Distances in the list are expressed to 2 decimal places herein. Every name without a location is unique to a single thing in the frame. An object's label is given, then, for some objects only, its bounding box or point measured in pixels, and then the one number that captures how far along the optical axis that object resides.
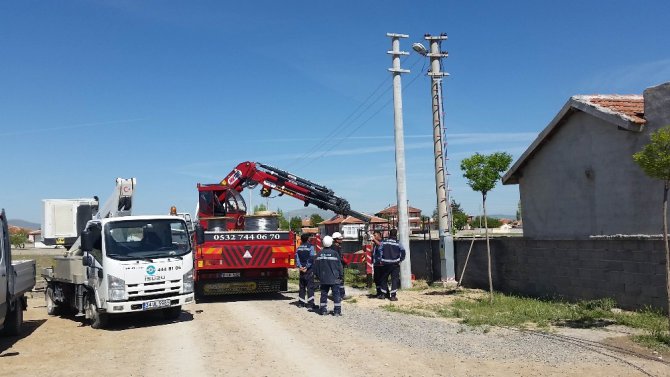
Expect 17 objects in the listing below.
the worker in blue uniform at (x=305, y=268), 14.04
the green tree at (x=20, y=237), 75.47
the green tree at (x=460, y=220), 33.01
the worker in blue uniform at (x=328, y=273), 12.79
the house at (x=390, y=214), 22.01
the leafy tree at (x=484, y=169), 13.59
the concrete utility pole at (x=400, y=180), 17.45
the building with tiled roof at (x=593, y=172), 12.20
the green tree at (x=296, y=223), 83.11
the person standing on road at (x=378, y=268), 15.47
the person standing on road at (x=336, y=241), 15.58
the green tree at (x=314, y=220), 93.66
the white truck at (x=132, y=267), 11.49
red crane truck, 14.91
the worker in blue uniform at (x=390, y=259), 15.30
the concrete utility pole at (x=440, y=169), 17.92
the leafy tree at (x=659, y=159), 8.10
